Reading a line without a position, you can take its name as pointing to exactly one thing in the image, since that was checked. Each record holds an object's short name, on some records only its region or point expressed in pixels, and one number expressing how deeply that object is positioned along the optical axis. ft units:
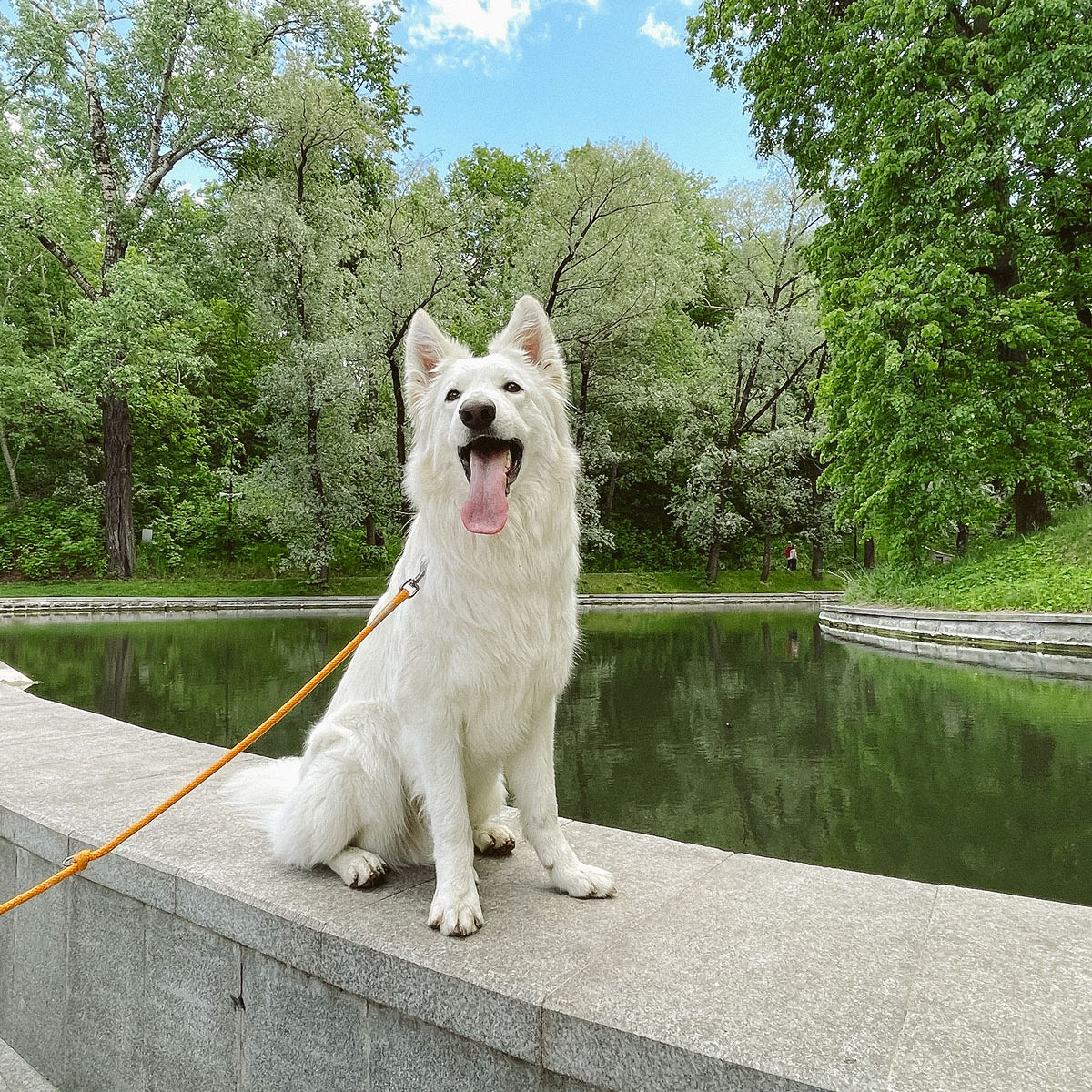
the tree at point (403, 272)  69.92
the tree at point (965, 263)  40.42
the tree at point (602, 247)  74.13
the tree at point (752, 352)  82.79
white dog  6.75
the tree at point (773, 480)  81.82
